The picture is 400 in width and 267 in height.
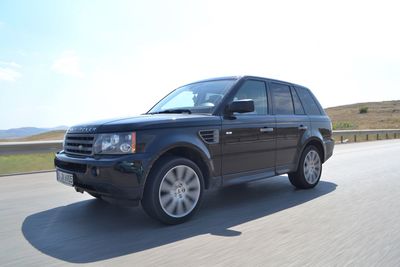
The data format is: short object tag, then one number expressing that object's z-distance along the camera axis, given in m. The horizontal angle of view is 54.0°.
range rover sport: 4.34
